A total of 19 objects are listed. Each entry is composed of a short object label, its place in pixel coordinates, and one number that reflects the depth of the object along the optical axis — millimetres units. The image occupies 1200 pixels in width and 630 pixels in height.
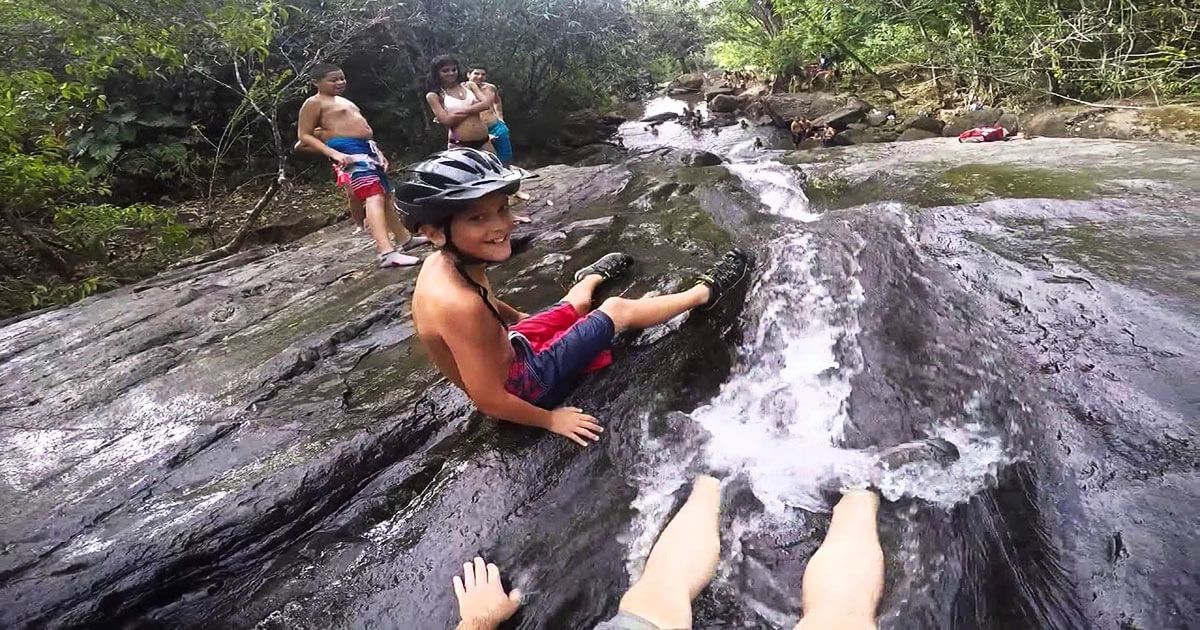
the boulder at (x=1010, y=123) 8419
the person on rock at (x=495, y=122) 6744
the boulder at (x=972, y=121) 9172
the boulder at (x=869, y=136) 10727
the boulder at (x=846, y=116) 12047
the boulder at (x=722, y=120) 16953
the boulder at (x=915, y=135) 9898
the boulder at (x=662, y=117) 18906
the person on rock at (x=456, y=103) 6125
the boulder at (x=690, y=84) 27703
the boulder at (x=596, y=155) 13633
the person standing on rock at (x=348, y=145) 5520
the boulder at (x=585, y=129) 15625
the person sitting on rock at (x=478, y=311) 2404
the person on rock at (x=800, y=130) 12516
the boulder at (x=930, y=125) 10047
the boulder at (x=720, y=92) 21062
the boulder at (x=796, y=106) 13644
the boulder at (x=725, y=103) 19047
